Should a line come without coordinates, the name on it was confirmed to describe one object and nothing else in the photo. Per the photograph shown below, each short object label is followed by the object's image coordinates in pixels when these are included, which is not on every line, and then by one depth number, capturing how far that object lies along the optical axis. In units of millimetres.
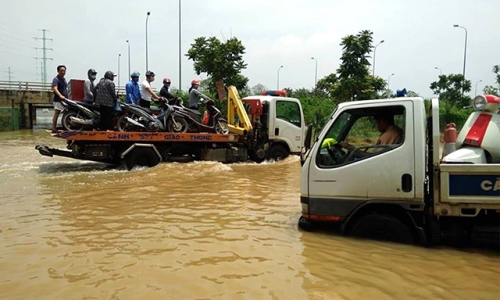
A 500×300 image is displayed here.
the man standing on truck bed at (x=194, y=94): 12054
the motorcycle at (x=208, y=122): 11732
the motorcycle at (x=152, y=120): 10898
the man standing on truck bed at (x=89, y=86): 10352
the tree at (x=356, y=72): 21516
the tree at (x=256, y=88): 32116
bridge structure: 37312
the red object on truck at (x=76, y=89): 10469
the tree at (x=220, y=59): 24328
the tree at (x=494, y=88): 31312
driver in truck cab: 4699
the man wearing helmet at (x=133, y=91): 11438
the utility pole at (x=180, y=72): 30744
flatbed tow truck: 10453
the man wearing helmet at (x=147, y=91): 11375
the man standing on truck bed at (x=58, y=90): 10008
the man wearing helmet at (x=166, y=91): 11688
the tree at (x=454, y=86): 38844
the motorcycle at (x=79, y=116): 10219
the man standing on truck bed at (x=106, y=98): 10234
